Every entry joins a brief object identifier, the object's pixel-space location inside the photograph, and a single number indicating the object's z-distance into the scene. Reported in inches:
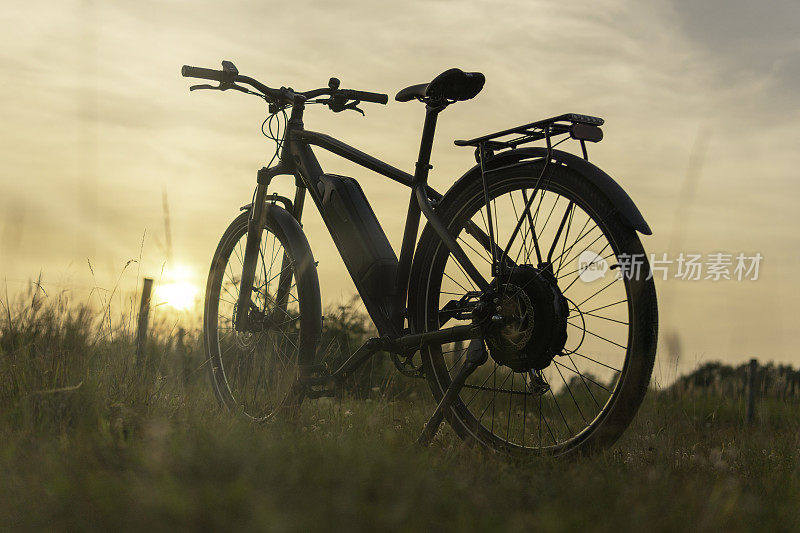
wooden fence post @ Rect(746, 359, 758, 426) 281.4
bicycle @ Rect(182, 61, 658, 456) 119.3
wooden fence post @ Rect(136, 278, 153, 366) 254.4
